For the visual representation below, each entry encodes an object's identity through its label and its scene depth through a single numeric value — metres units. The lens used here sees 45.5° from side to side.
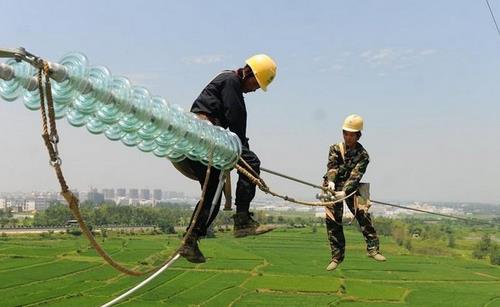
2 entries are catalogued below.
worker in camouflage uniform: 6.76
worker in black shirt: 4.72
